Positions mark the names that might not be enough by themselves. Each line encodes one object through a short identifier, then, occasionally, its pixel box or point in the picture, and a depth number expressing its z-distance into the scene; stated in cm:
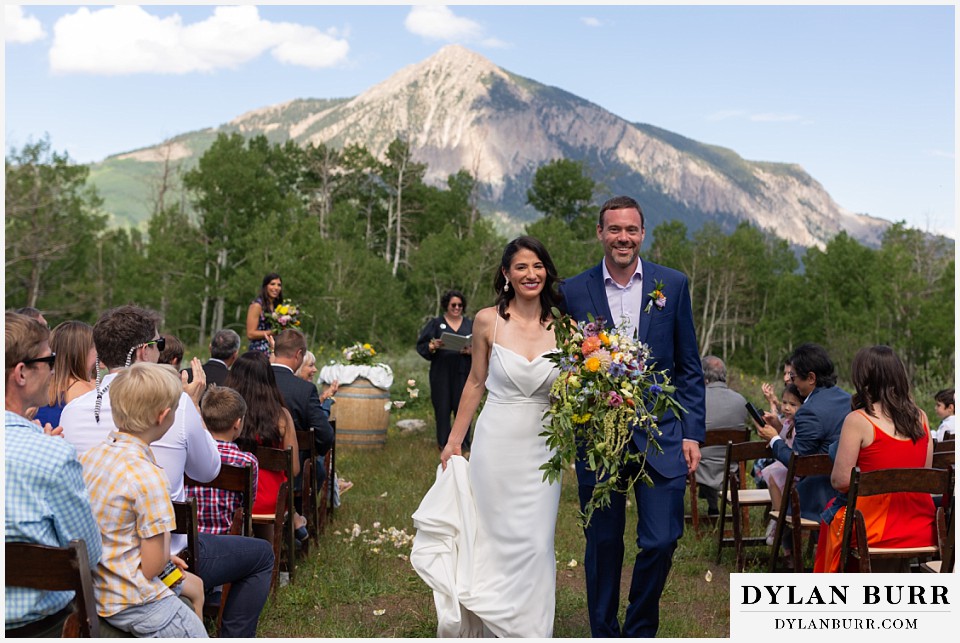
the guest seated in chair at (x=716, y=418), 841
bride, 512
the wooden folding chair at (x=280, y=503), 591
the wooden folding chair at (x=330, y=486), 843
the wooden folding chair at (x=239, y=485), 534
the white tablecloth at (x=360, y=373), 1295
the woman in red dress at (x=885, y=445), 530
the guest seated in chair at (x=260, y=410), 641
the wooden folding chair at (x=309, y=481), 724
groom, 475
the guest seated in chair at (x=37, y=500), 319
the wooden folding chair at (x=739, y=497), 705
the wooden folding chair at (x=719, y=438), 795
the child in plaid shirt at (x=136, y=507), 358
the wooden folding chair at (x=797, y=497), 605
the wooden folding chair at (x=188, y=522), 430
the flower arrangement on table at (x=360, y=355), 1309
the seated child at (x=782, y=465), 714
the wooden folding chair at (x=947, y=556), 530
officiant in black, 1238
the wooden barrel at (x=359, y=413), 1297
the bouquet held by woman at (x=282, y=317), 1122
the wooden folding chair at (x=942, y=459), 613
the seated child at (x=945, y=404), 924
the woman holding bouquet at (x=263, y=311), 1121
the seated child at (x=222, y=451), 545
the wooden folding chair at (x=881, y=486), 509
